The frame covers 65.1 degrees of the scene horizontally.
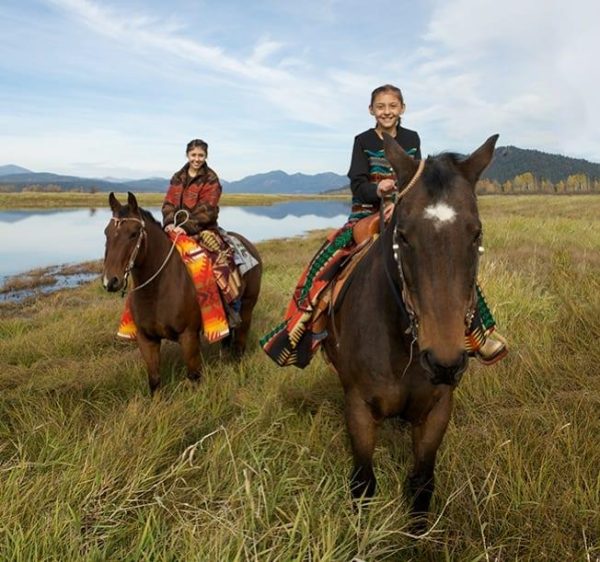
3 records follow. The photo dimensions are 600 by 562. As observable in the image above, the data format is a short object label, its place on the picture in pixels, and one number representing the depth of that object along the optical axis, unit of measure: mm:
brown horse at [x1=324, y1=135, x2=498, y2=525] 1748
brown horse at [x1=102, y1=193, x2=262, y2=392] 4625
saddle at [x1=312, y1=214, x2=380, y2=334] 3010
